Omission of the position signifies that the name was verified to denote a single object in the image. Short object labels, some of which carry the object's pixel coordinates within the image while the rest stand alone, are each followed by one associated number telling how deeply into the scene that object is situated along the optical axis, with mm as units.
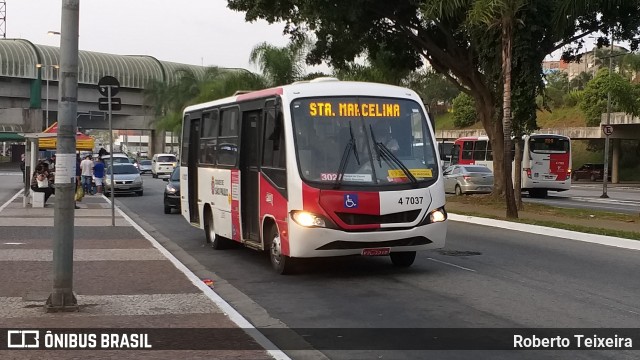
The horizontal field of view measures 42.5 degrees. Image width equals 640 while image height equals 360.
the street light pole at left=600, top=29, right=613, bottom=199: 38438
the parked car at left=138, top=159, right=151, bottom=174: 70562
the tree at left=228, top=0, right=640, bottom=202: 23875
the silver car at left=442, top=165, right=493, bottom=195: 35438
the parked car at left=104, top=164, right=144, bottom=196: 35312
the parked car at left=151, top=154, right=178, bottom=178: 59344
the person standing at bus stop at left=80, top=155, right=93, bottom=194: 33125
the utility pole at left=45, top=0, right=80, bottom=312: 8750
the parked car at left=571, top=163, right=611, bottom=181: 67438
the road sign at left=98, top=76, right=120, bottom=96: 19734
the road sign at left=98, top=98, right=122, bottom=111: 19859
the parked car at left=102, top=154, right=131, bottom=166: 38656
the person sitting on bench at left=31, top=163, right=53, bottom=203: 26281
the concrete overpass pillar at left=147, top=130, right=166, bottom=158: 97538
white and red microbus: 11242
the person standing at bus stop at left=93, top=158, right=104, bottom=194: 34281
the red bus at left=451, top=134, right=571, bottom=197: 38781
